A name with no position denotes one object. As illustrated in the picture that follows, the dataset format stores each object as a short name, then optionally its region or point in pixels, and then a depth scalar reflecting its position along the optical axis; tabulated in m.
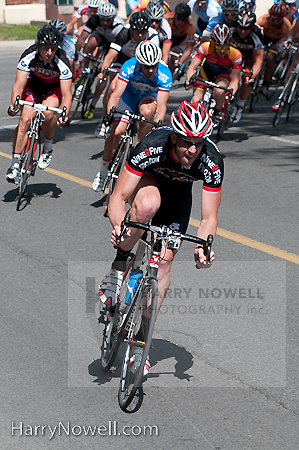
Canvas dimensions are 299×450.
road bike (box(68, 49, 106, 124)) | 26.83
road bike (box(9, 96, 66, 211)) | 16.81
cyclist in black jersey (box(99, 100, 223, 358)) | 8.87
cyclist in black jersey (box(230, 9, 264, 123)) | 24.89
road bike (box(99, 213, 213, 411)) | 8.06
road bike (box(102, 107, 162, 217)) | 16.25
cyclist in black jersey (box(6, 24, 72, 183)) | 16.84
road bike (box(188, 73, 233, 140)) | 22.28
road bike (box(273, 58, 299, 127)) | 26.05
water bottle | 8.84
